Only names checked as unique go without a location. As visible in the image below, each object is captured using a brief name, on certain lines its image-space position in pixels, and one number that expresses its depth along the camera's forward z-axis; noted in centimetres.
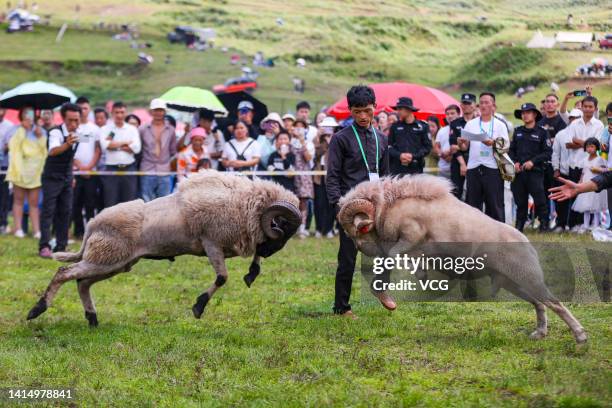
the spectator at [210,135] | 1705
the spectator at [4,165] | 1773
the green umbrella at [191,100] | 1719
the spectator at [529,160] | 1518
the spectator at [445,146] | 1640
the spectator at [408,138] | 1462
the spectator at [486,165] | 1270
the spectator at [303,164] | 1723
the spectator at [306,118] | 1783
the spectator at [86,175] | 1645
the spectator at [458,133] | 1547
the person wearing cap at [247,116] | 1788
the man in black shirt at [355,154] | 920
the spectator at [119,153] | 1619
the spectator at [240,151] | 1575
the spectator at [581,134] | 1484
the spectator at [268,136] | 1708
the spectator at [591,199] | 1470
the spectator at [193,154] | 1603
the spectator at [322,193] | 1752
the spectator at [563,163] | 1535
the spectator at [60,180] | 1359
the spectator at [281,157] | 1700
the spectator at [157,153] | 1630
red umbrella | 1780
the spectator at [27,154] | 1642
